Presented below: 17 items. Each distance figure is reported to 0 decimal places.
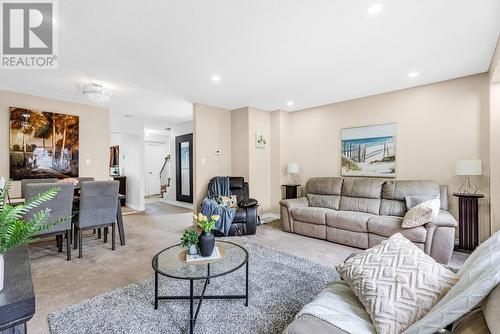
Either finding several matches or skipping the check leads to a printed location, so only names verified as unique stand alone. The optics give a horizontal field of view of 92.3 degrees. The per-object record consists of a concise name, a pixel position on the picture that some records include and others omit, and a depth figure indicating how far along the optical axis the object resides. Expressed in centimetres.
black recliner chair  408
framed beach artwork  412
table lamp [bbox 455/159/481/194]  308
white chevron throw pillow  100
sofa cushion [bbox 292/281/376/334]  103
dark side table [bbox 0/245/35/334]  80
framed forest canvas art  398
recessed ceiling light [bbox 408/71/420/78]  332
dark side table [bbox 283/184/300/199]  502
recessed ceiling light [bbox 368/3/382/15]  195
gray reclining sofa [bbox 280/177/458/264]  290
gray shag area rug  176
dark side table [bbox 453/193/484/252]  313
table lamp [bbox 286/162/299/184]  509
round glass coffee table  177
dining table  348
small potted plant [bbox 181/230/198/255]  205
